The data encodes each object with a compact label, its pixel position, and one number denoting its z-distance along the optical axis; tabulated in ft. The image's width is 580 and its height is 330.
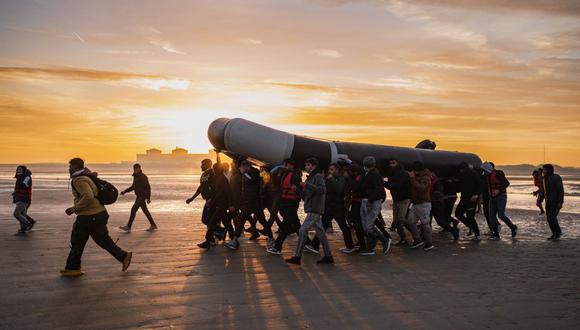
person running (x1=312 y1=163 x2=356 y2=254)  32.24
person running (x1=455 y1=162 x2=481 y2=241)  39.55
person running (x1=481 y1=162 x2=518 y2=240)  40.32
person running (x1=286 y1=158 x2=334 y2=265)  28.53
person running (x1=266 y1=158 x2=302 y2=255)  30.48
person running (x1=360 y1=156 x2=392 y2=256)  31.76
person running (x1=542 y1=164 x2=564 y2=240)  39.29
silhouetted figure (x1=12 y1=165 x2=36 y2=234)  40.78
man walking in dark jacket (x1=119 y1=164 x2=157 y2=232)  43.70
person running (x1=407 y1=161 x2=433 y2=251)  34.73
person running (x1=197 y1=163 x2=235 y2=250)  33.96
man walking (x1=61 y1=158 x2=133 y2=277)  25.32
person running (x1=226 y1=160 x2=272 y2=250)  35.17
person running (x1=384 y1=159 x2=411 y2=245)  34.78
